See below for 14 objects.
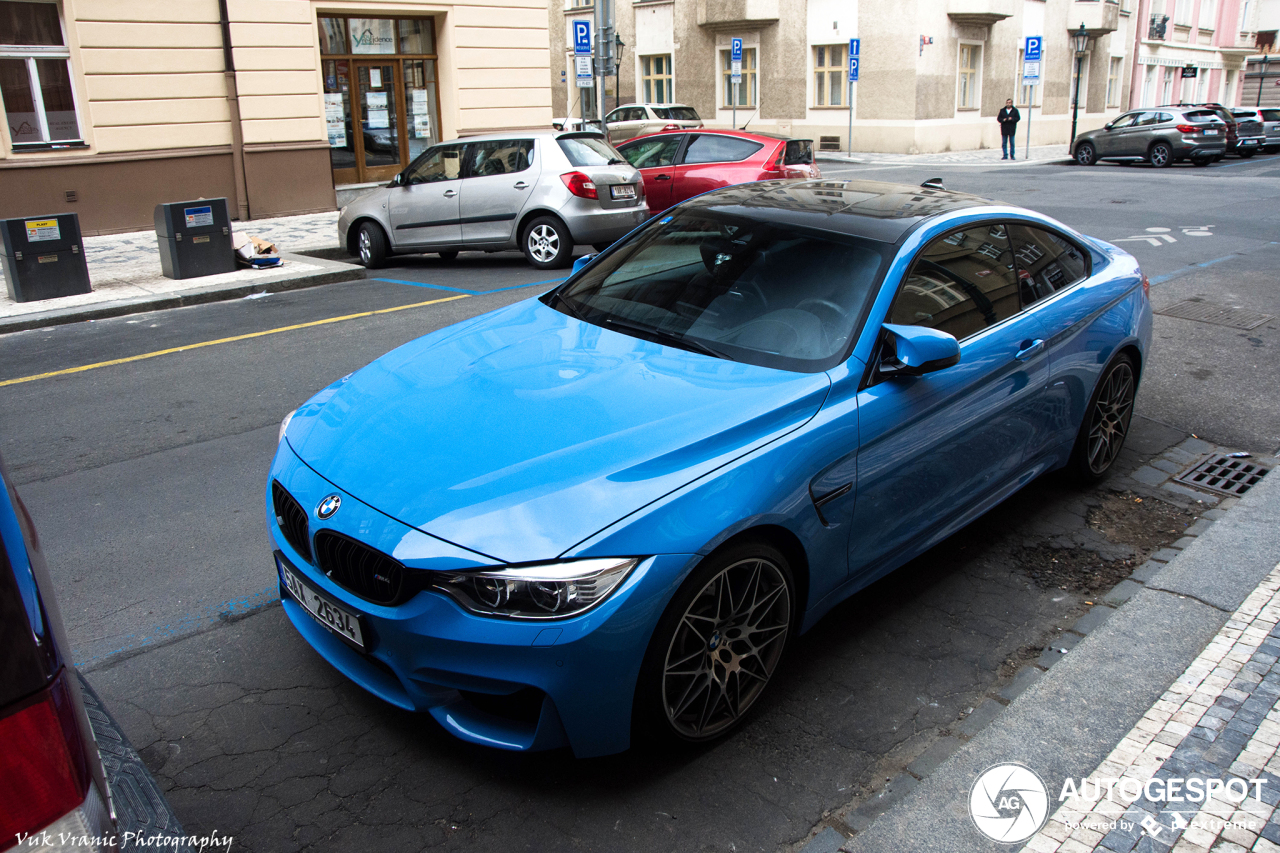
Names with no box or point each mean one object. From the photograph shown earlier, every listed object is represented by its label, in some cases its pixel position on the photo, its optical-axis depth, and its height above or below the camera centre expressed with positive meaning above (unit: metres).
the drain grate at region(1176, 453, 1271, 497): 5.20 -1.87
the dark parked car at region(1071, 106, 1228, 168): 27.09 -0.54
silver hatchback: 11.73 -0.75
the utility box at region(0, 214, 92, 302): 10.22 -1.10
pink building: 45.16 +3.17
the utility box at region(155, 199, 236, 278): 11.46 -1.06
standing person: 31.12 -0.14
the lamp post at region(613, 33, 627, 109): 37.06 +2.35
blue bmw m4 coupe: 2.64 -0.97
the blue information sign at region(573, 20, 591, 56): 16.61 +1.50
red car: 13.74 -0.44
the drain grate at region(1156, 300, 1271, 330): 8.69 -1.74
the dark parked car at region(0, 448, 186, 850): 1.39 -0.83
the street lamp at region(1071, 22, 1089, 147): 33.06 +2.51
